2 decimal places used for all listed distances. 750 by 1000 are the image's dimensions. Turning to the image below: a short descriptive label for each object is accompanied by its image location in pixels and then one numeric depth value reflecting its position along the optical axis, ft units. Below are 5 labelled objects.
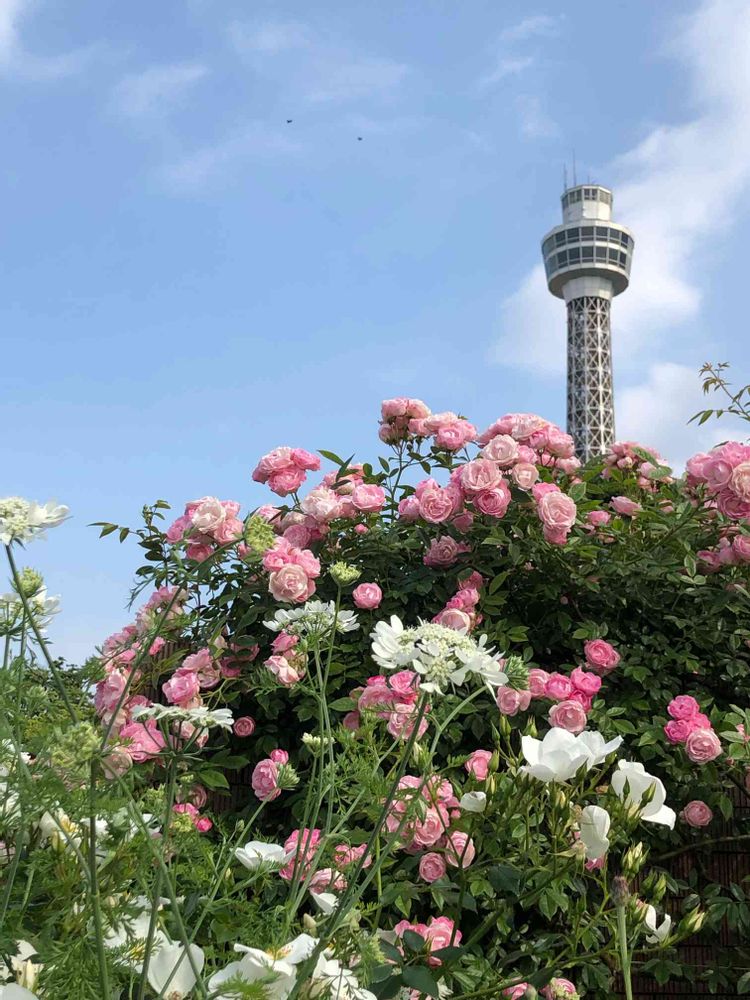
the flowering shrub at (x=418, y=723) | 4.27
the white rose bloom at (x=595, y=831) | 5.14
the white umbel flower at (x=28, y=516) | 4.59
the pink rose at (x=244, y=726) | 9.98
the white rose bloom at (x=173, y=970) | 3.91
